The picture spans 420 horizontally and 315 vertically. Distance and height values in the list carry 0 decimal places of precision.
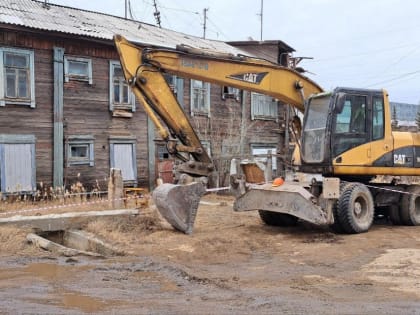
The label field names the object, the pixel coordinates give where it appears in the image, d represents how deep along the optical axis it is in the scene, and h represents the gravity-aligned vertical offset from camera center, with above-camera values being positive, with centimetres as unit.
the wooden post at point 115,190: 1284 -69
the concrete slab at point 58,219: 1060 -119
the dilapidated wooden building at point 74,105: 1611 +196
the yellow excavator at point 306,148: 984 +27
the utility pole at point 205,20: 3609 +998
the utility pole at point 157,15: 2663 +755
